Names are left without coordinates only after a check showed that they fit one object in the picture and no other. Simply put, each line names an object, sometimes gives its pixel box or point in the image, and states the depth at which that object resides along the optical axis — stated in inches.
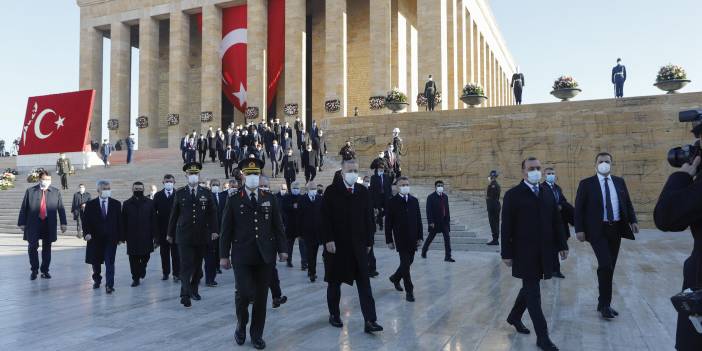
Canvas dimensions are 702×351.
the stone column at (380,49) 1074.1
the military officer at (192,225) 265.3
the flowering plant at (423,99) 1027.3
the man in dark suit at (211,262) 309.3
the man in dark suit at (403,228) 272.1
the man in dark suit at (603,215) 223.0
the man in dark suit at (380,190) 469.7
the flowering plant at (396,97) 794.2
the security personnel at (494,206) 480.7
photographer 79.6
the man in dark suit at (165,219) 326.0
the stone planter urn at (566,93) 690.8
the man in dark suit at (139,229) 308.8
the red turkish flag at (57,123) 919.0
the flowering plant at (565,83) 689.0
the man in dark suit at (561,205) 290.8
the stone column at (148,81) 1310.2
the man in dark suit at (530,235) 186.5
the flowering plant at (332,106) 1104.1
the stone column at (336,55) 1109.1
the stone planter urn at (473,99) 765.3
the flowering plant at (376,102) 1064.2
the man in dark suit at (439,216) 397.0
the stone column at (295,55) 1152.2
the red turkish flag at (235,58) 1224.0
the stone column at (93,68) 1386.3
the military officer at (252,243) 185.9
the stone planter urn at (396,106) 793.6
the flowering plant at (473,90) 770.9
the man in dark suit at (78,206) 595.8
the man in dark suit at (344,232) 207.3
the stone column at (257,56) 1190.3
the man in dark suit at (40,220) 332.2
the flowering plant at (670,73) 629.6
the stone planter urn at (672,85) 634.2
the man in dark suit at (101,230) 301.1
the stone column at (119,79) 1353.3
